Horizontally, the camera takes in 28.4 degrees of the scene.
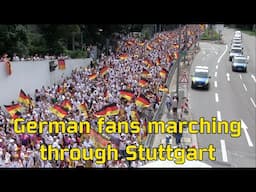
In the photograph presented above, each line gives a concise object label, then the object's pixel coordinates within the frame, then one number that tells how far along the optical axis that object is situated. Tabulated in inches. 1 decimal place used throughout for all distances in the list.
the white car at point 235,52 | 1624.0
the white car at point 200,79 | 1141.7
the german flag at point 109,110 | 595.8
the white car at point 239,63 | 1411.2
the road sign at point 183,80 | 1054.1
